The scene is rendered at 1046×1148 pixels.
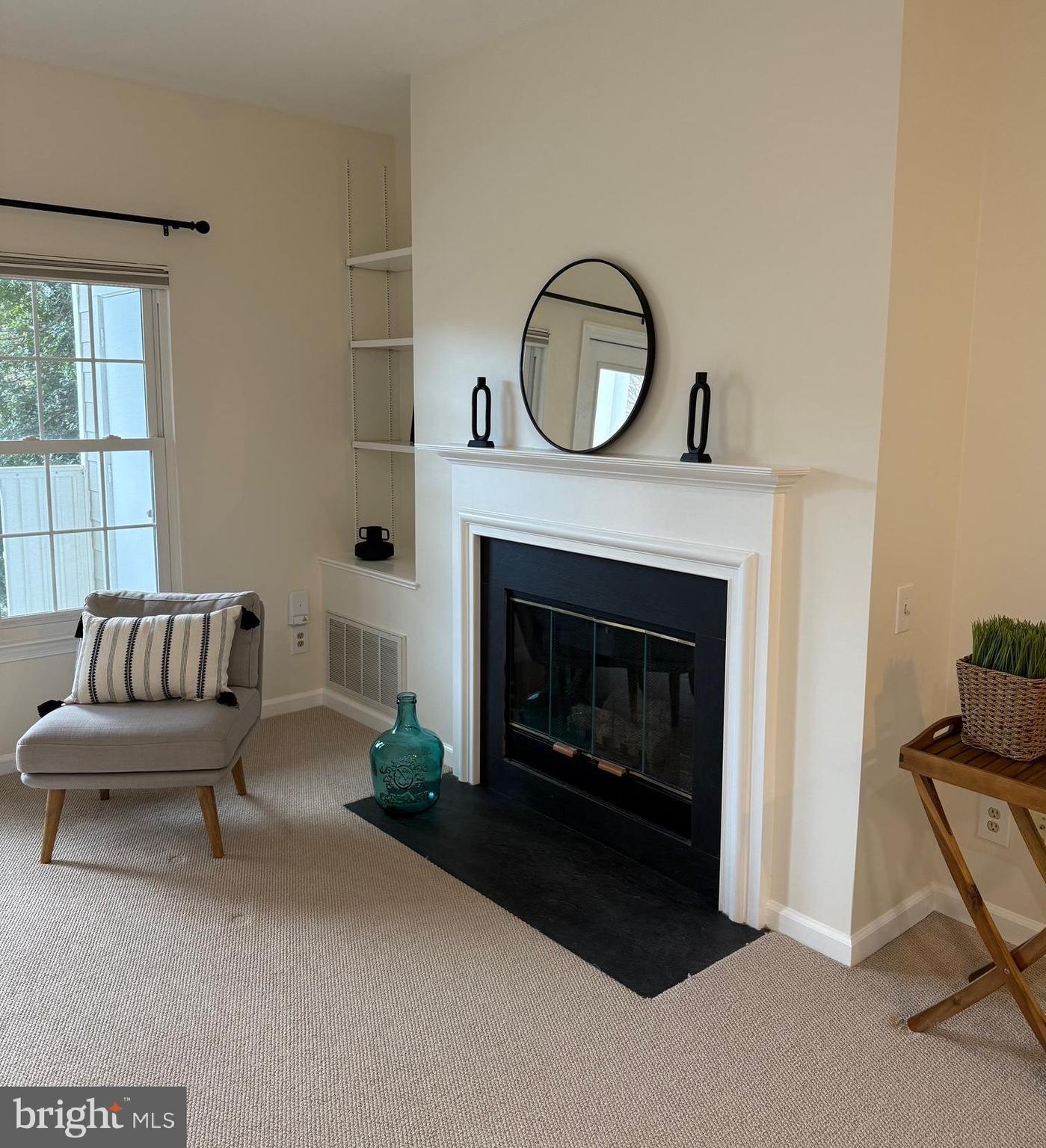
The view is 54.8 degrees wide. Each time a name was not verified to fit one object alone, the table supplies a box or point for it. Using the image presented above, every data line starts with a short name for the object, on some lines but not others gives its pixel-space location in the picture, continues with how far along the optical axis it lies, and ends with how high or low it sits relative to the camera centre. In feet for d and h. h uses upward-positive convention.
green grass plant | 7.29 -1.60
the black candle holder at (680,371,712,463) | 8.63 +0.01
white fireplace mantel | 8.41 -1.08
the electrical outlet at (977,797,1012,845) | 8.77 -3.42
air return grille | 13.47 -3.28
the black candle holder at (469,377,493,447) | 11.06 +0.00
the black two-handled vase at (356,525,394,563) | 14.32 -1.75
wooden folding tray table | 7.02 -2.82
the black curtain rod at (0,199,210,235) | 11.53 +2.44
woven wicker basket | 7.22 -2.06
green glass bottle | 10.93 -3.68
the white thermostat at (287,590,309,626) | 14.53 -2.66
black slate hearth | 8.50 -4.35
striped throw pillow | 10.64 -2.52
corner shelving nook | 14.43 +0.65
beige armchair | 9.79 -3.18
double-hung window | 12.09 -0.18
